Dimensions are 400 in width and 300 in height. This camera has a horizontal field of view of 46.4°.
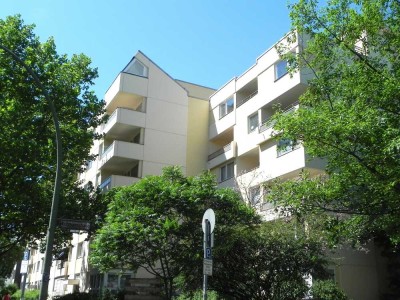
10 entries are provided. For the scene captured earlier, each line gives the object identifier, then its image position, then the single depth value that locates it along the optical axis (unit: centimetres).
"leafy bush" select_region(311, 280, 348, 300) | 1764
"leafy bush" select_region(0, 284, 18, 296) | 4247
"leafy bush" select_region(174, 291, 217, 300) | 1549
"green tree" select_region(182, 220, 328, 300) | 1391
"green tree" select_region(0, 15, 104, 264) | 2214
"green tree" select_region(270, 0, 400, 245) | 1094
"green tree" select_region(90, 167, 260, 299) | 1519
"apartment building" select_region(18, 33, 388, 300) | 2794
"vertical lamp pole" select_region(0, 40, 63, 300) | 1243
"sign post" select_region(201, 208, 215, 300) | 948
